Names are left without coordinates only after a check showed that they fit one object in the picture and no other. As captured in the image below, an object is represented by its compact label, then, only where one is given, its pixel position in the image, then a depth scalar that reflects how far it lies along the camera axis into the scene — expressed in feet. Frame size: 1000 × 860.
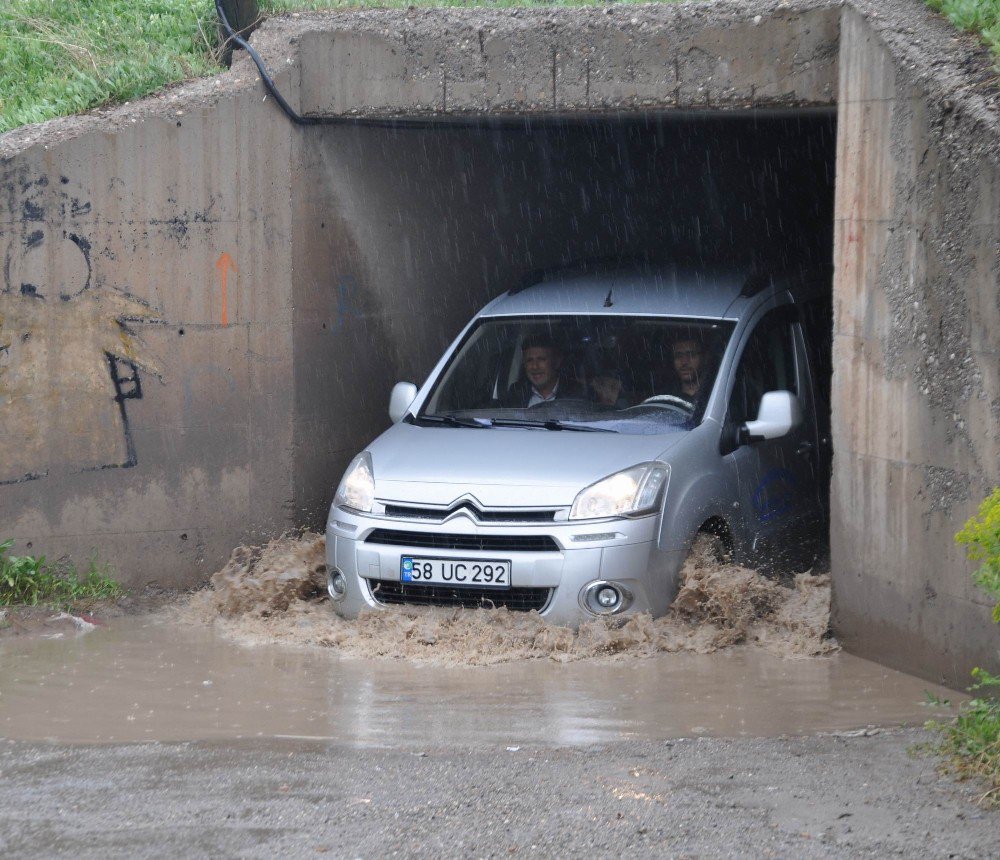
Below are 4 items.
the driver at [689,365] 51.09
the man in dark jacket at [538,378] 53.36
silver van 44.93
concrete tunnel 40.60
